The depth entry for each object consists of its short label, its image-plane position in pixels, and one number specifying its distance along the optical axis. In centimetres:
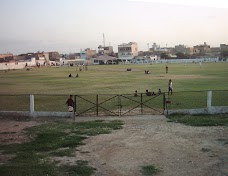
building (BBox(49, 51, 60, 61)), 18812
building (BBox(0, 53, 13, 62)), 14488
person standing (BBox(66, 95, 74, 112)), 1752
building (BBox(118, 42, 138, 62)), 16806
